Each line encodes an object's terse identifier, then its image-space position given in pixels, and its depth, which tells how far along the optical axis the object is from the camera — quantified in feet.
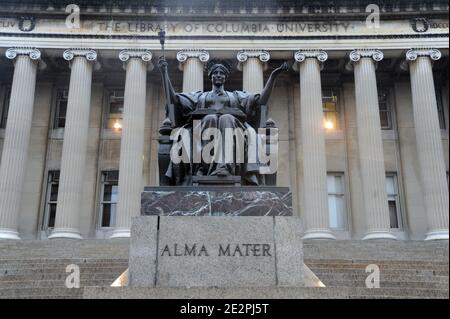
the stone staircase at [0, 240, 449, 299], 32.76
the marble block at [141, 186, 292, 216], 24.26
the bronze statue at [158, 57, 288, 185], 26.58
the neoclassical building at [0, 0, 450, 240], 78.28
